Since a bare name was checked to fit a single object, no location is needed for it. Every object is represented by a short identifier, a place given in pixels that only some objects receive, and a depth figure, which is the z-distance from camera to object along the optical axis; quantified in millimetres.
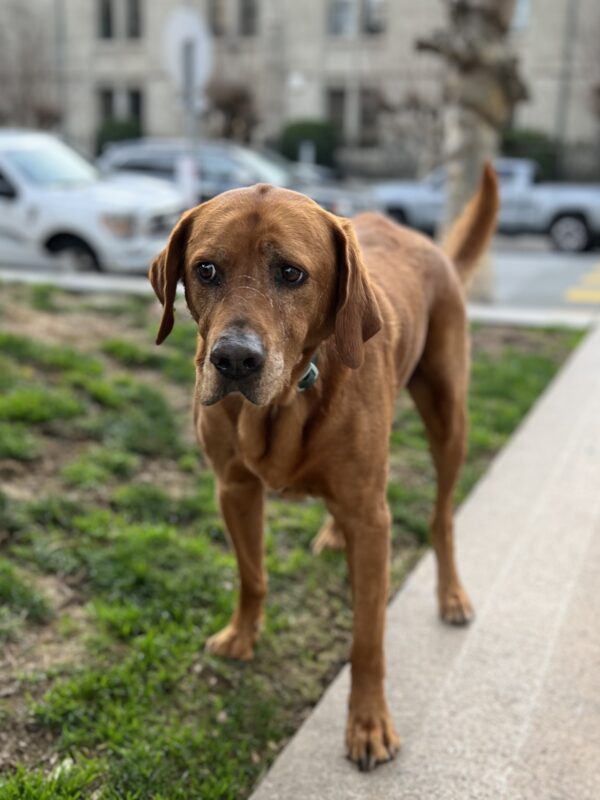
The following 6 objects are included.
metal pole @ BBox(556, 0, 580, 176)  30281
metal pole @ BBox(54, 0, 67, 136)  37391
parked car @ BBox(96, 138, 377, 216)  16203
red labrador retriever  2219
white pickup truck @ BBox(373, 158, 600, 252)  18641
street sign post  9422
